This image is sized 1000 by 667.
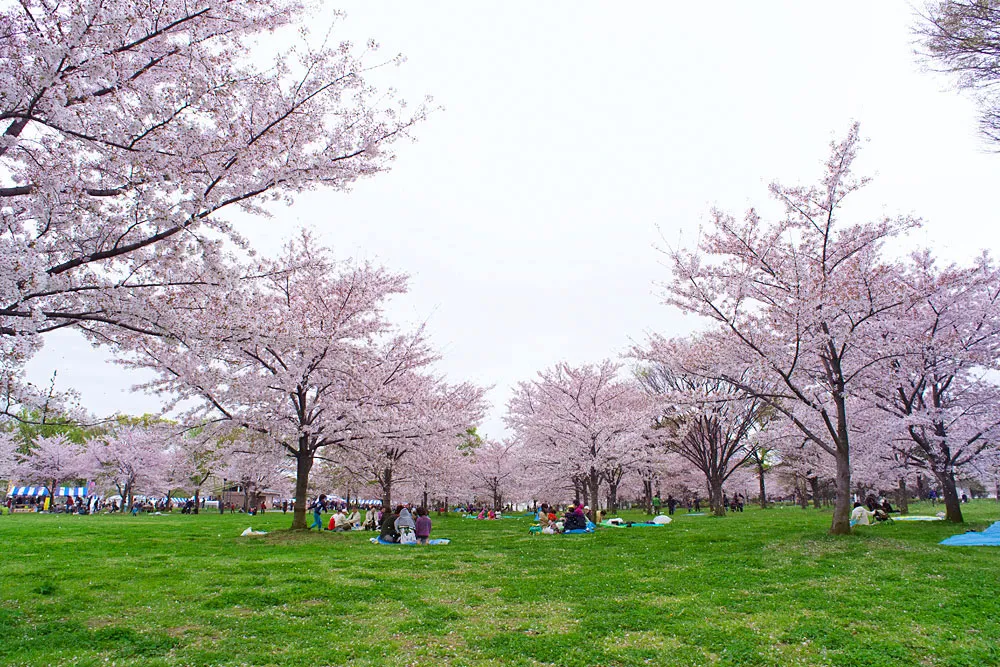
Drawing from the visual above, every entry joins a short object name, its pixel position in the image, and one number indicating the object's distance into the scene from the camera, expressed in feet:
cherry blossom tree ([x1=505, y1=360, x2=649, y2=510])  84.84
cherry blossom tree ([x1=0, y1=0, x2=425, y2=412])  17.72
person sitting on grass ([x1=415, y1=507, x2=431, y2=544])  49.60
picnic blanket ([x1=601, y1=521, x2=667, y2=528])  67.23
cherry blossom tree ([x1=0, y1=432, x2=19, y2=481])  111.24
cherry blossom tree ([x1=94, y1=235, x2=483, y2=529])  28.91
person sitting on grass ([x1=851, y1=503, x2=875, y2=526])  61.11
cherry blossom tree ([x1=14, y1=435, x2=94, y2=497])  154.40
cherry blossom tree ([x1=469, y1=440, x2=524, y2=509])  148.36
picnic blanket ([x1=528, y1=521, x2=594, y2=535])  57.76
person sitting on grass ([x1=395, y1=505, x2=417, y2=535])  50.83
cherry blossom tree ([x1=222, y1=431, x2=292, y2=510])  54.44
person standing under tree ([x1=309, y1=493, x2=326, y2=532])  69.35
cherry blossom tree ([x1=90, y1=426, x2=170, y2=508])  147.13
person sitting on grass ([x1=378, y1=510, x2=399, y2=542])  50.72
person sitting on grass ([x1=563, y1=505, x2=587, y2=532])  59.41
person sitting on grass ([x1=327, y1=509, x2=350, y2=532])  65.87
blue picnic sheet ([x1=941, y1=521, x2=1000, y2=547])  38.81
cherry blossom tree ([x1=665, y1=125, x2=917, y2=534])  43.78
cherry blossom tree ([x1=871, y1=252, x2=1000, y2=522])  50.49
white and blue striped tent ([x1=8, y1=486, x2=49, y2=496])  171.77
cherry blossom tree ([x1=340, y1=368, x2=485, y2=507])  53.98
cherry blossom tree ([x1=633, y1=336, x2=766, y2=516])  49.65
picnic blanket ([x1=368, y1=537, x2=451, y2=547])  50.78
